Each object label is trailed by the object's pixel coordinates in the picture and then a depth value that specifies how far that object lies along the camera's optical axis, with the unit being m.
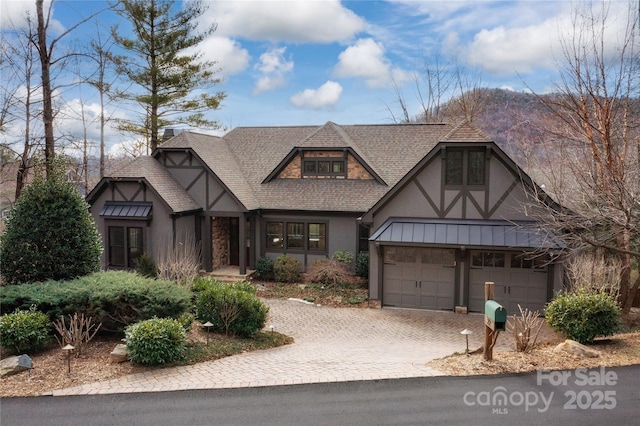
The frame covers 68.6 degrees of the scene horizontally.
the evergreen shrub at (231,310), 11.77
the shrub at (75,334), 9.54
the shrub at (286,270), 19.95
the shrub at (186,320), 10.81
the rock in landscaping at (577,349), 9.70
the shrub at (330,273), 18.91
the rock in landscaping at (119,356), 9.40
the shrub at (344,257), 19.55
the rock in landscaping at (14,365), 8.70
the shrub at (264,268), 20.50
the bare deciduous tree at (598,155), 10.56
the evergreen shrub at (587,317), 10.80
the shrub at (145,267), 18.72
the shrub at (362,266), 19.38
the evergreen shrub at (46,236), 11.36
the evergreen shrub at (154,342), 9.19
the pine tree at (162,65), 28.62
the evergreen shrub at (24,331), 9.39
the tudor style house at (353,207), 15.70
